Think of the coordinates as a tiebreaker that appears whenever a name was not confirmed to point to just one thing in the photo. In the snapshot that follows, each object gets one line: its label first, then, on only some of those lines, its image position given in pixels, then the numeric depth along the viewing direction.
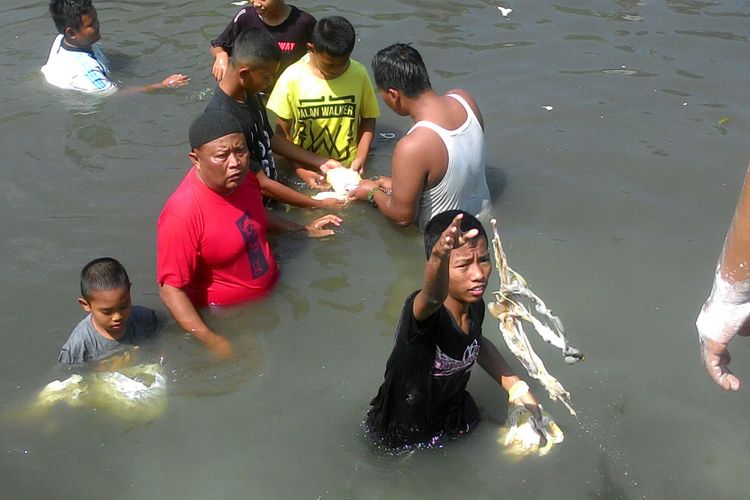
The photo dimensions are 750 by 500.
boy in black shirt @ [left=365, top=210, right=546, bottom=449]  3.43
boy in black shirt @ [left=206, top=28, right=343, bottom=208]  5.18
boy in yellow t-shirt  5.98
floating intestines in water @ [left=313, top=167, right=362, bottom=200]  6.23
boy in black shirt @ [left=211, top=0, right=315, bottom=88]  6.62
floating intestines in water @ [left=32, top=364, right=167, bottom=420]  4.57
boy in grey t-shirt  4.52
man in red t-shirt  4.62
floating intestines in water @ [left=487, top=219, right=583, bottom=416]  3.78
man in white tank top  5.27
